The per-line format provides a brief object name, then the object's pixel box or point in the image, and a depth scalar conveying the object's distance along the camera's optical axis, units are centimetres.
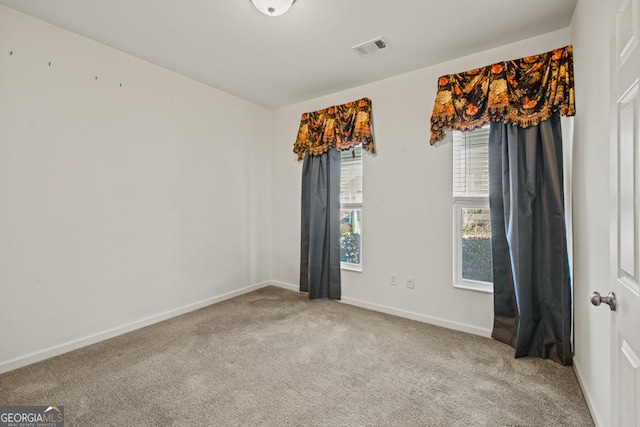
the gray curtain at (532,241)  218
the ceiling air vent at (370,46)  246
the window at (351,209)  346
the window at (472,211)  267
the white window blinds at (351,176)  346
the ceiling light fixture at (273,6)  188
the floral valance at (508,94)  217
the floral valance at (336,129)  323
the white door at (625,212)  90
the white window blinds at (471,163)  266
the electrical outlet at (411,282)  300
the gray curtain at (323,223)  352
